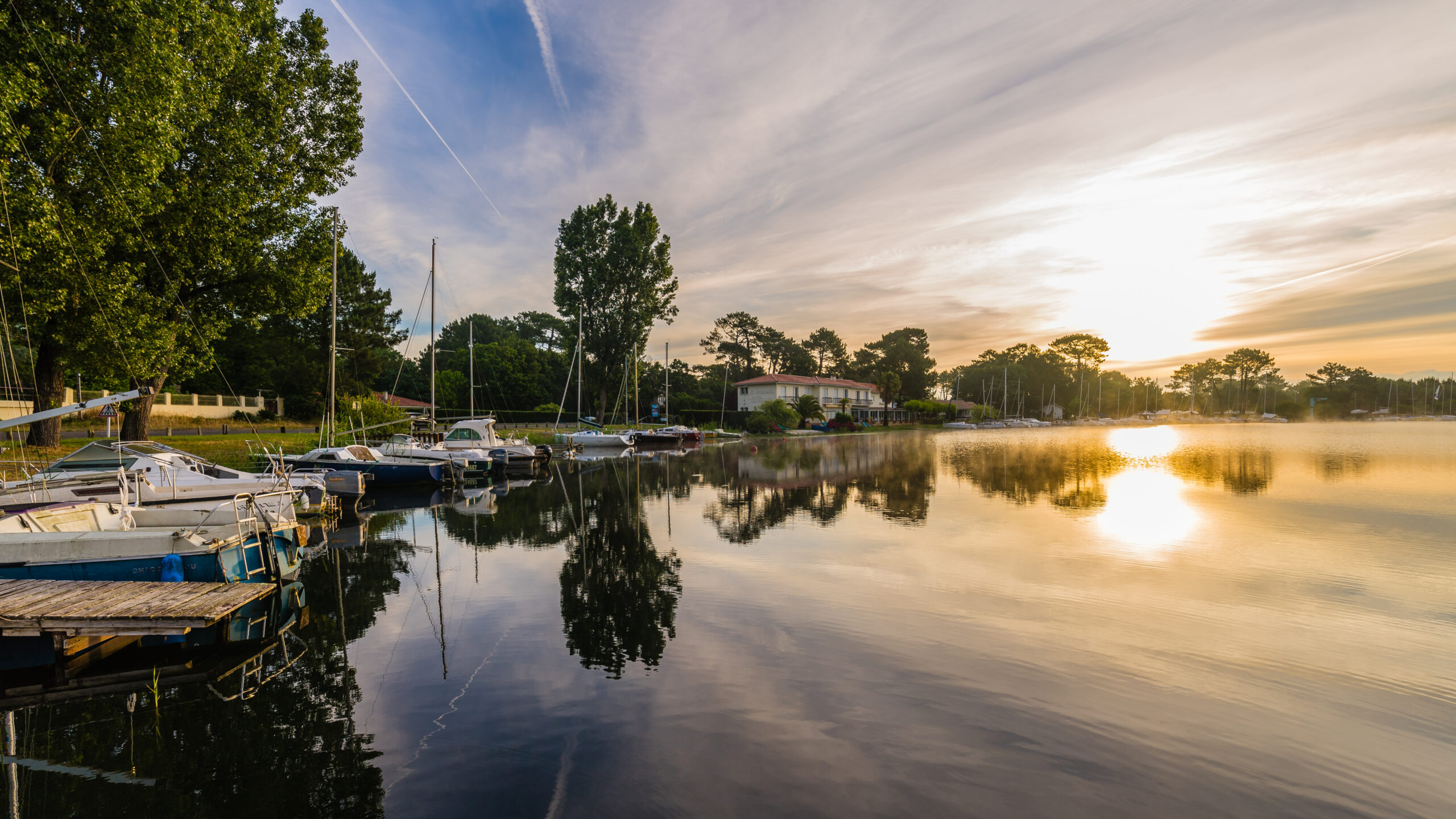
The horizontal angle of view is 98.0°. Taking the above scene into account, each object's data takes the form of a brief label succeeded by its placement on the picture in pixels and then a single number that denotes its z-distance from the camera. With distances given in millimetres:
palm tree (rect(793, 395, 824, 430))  80125
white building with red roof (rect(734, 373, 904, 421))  88375
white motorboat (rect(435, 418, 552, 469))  31125
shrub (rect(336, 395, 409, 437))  34719
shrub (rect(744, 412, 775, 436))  70812
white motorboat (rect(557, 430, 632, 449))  46344
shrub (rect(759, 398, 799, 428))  74062
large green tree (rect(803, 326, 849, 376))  112375
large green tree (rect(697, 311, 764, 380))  103875
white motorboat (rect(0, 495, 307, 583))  7988
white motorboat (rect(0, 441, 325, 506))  13000
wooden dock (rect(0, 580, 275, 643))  6480
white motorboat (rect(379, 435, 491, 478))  25688
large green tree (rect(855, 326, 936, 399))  103875
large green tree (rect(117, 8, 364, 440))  20000
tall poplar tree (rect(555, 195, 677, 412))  53312
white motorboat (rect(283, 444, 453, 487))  22797
